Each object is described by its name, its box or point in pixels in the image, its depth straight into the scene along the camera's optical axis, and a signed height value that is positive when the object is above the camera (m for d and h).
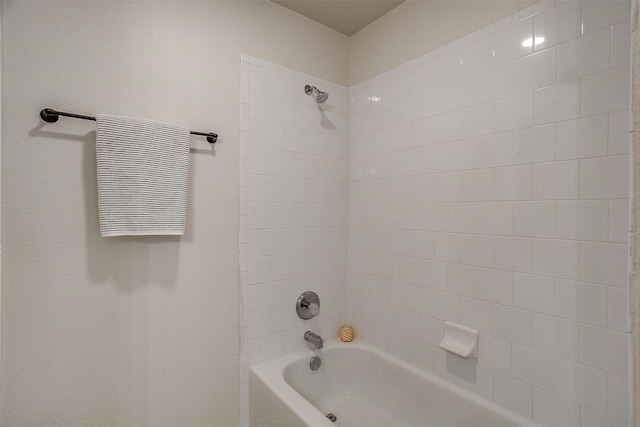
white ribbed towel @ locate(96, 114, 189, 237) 1.29 +0.14
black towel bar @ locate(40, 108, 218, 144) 1.23 +0.35
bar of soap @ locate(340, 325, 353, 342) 2.06 -0.74
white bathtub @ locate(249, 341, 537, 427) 1.45 -0.90
